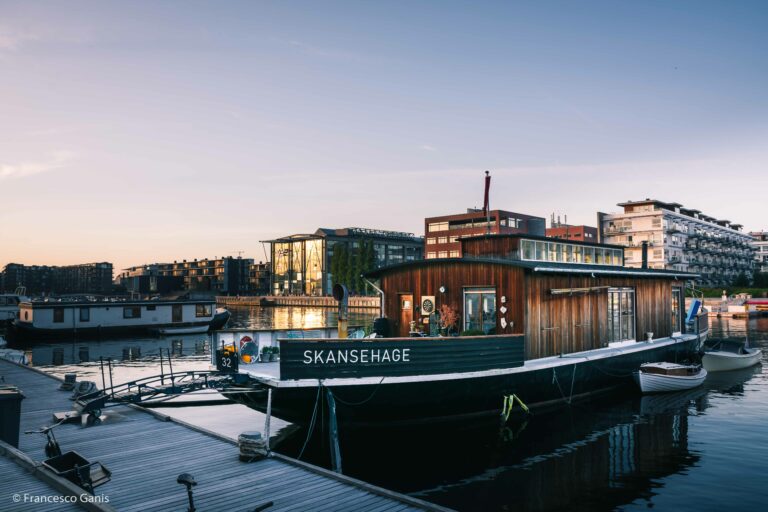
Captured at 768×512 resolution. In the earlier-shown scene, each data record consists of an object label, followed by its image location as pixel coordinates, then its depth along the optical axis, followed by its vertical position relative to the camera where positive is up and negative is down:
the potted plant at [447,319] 20.92 -1.54
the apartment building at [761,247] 175.19 +11.52
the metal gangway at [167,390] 14.43 -3.05
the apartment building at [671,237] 106.19 +9.73
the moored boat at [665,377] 24.00 -4.63
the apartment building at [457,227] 122.88 +13.69
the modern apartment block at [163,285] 164.75 -0.74
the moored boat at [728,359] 31.86 -4.90
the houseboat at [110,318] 55.62 -4.07
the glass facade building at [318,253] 172.38 +10.24
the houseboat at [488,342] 14.93 -2.17
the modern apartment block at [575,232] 127.68 +12.41
